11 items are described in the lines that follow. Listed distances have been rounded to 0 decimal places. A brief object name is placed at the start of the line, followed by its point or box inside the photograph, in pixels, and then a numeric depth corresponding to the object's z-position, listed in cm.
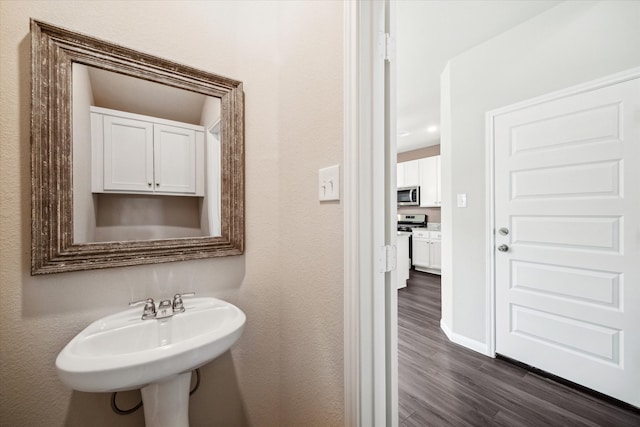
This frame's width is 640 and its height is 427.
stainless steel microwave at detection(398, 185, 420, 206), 523
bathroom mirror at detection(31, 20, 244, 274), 82
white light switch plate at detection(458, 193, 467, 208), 224
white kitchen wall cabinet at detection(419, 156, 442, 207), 489
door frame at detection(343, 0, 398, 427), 78
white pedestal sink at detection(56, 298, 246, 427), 64
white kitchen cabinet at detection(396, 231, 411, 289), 395
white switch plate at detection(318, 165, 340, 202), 87
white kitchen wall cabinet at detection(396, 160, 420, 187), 528
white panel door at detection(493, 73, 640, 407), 148
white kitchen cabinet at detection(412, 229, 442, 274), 471
